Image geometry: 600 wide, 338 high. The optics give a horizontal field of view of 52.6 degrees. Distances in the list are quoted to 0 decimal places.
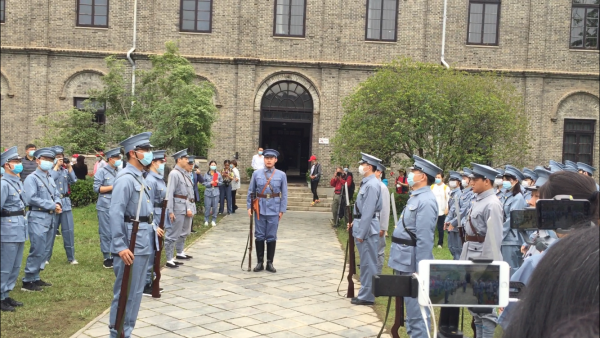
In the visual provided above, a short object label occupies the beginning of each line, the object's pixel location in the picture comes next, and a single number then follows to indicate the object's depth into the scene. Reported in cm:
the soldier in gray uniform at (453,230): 1116
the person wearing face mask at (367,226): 873
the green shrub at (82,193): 1947
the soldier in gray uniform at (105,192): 1089
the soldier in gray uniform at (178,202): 1095
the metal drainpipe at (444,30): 2628
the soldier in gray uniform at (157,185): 919
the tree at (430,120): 1831
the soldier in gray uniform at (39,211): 891
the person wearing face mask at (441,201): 1485
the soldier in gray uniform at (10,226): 786
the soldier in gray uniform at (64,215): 1082
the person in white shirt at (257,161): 2324
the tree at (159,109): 1980
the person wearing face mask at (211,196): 1712
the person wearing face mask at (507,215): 847
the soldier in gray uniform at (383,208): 910
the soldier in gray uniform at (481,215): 645
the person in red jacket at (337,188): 1797
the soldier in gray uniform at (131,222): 628
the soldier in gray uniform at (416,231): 639
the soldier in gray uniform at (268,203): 1090
